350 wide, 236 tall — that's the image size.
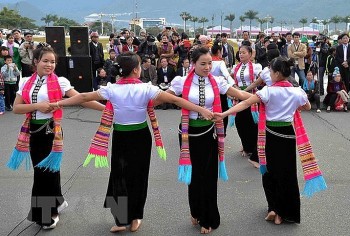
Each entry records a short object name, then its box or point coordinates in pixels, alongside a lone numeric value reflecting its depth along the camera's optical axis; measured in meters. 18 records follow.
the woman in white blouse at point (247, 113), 6.35
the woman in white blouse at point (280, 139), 4.11
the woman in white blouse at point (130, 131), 3.85
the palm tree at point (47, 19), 98.53
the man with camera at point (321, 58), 12.43
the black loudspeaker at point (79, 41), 11.99
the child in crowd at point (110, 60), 11.97
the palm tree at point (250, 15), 113.99
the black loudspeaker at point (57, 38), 11.95
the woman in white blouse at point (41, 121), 4.05
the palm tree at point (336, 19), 107.03
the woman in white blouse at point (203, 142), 4.04
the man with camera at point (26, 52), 11.34
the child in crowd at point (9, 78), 10.61
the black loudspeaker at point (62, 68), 11.99
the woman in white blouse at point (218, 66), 6.41
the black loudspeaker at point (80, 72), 11.93
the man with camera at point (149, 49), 12.40
